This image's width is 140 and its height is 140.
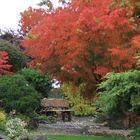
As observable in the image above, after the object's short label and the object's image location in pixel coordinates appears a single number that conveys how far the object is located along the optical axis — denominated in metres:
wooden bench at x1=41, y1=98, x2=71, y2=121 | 18.70
